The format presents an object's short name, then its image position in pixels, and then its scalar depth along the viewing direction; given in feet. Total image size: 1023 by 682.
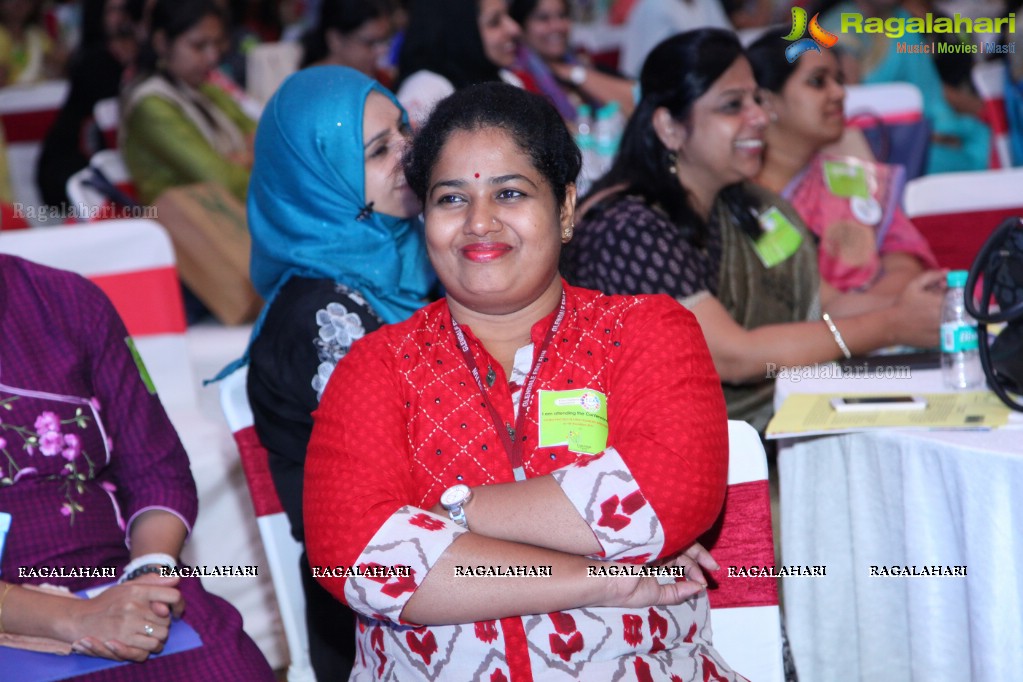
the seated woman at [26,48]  26.11
